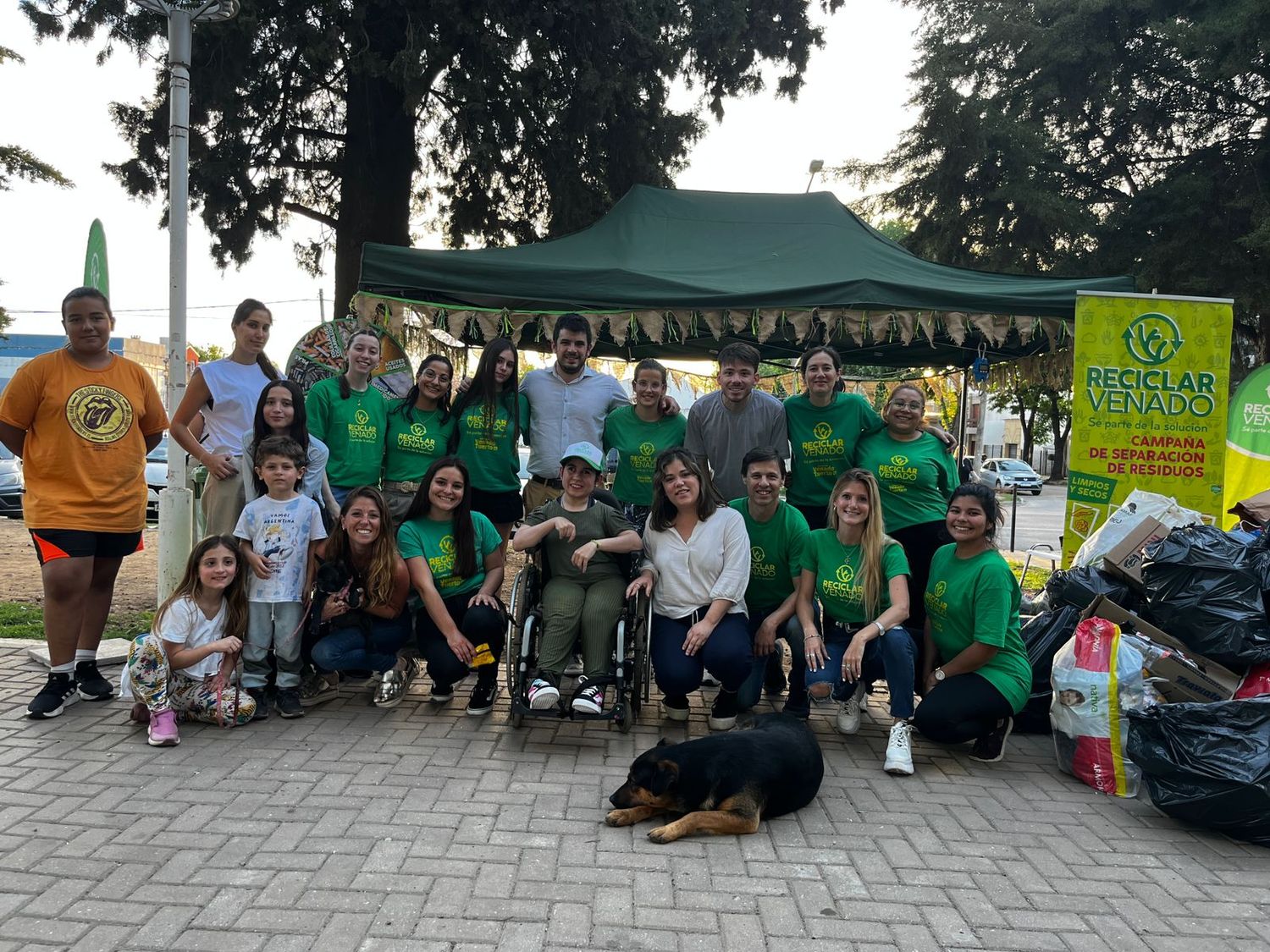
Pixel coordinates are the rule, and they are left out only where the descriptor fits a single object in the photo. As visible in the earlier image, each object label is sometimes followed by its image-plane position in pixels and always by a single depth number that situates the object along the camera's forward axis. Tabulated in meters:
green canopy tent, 6.53
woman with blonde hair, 3.78
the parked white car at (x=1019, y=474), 28.45
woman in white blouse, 3.83
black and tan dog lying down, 2.90
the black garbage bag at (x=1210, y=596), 3.66
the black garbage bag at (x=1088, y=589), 4.25
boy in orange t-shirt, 3.86
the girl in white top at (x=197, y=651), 3.65
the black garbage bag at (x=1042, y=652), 4.17
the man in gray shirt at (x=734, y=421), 4.60
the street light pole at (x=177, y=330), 5.29
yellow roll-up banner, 5.45
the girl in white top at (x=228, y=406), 4.30
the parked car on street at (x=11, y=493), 14.24
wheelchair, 3.70
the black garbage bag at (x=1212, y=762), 2.92
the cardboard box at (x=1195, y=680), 3.64
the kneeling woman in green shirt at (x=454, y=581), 3.97
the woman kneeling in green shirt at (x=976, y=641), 3.67
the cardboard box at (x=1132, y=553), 4.30
